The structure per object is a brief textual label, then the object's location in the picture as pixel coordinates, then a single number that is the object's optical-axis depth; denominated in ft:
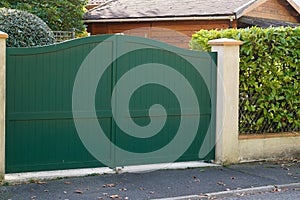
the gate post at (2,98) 24.48
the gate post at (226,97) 29.86
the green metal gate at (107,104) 25.63
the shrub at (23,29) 33.60
